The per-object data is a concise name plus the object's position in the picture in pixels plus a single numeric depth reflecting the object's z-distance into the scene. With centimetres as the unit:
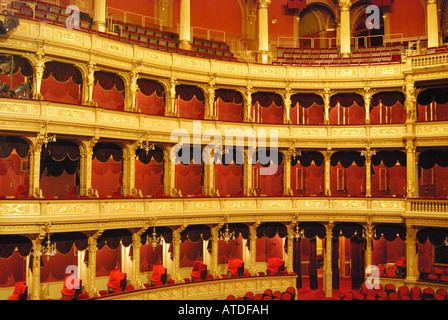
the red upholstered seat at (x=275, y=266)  2564
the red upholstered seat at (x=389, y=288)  2294
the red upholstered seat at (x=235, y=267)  2533
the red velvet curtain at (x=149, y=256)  2483
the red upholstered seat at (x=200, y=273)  2405
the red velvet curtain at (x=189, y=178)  2681
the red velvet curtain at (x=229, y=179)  2806
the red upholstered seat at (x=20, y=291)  1841
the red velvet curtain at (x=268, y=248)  2872
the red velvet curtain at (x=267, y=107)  2831
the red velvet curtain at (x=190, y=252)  2634
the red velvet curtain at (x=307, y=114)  2966
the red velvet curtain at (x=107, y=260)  2348
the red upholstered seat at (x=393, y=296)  2136
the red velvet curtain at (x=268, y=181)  2892
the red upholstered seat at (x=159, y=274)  2284
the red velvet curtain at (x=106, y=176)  2395
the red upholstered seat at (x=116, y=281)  2138
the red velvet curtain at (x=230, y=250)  2742
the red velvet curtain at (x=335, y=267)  2689
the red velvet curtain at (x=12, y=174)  2094
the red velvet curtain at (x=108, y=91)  2339
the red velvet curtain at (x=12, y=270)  2066
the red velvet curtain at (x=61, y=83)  2172
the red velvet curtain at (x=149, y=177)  2545
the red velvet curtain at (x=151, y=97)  2520
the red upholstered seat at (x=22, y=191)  1994
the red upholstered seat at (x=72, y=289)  1981
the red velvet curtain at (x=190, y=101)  2638
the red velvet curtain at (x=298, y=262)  2719
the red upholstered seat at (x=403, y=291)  2229
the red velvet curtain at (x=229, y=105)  2748
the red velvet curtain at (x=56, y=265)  2183
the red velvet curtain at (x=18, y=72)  2070
